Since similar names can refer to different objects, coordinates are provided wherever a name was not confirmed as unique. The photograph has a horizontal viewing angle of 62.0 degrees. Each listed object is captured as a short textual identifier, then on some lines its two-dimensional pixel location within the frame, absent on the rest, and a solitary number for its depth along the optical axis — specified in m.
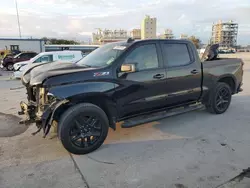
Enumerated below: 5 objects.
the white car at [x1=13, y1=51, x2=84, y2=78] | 13.02
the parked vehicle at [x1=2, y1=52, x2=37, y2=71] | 19.14
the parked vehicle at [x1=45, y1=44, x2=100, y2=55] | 33.85
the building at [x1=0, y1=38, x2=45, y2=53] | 29.36
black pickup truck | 3.24
